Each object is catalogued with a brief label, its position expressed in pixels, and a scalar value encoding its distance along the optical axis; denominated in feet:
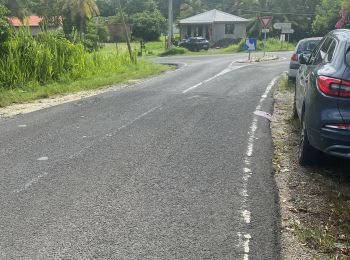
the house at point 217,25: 200.75
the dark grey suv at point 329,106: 16.14
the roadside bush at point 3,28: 47.70
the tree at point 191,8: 277.23
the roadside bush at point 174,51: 153.28
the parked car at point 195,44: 167.49
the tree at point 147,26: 226.99
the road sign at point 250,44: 102.72
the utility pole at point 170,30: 141.49
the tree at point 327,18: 190.29
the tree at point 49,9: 154.37
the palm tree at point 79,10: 134.62
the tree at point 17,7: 150.89
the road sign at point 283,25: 139.85
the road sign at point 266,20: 97.40
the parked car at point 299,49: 49.30
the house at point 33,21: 185.92
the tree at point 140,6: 290.95
